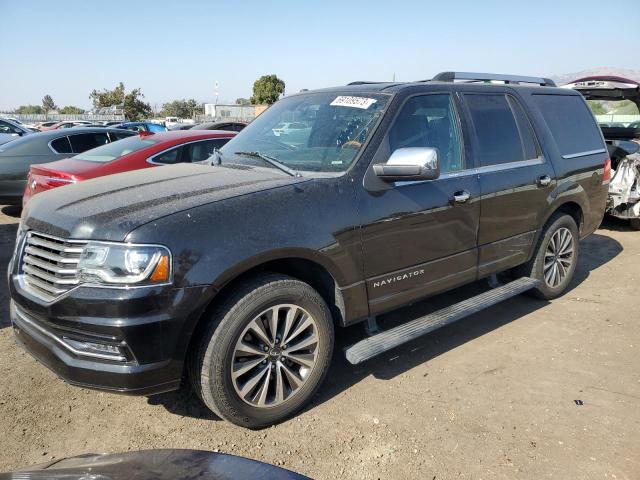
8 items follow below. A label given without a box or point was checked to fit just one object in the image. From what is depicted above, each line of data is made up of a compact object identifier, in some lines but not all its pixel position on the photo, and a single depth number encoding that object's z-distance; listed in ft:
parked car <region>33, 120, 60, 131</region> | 98.71
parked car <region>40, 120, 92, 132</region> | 87.39
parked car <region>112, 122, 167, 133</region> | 65.26
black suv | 8.09
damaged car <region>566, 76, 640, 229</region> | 23.35
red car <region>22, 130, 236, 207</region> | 19.43
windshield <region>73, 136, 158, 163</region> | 20.71
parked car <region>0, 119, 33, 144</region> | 51.93
